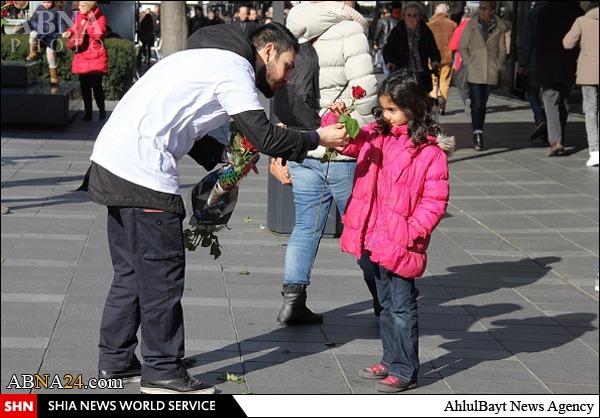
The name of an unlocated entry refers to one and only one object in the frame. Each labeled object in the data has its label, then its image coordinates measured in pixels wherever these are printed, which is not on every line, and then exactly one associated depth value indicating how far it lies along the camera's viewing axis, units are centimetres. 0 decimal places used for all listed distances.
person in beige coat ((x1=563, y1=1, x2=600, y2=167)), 1979
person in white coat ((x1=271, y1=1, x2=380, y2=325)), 905
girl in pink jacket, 741
